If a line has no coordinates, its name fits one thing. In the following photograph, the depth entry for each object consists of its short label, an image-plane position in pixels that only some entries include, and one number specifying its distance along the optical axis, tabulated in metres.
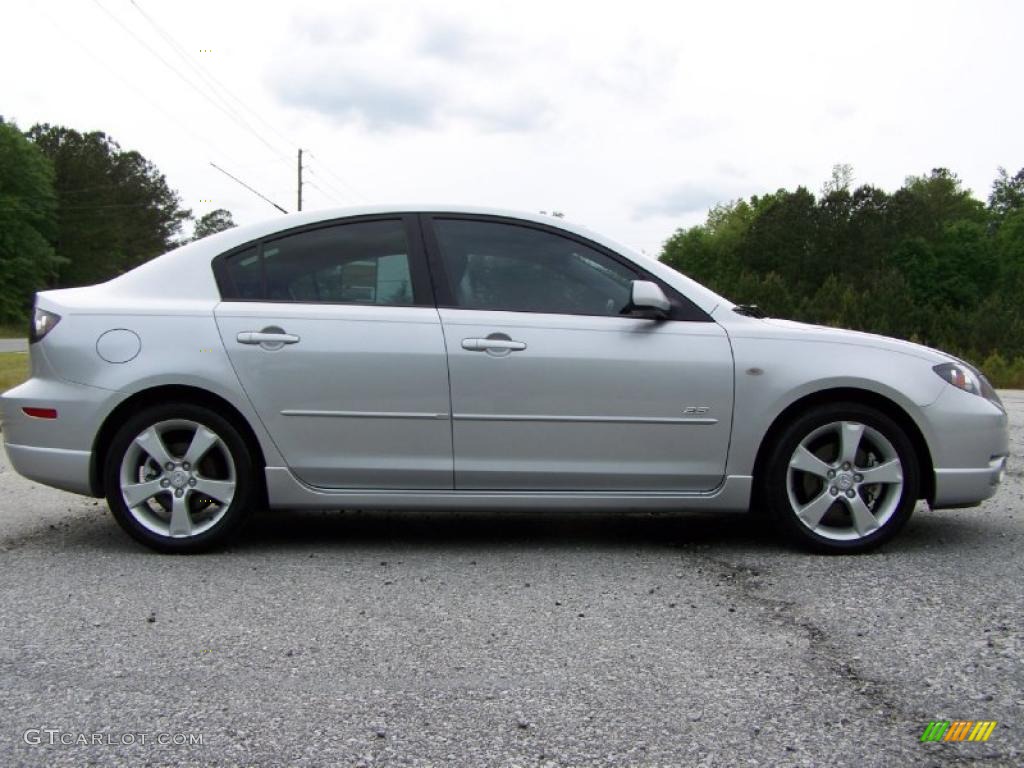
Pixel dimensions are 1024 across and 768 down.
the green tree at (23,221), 59.62
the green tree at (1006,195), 92.94
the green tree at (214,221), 121.19
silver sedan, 4.57
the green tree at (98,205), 73.88
